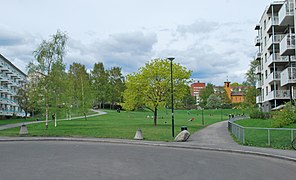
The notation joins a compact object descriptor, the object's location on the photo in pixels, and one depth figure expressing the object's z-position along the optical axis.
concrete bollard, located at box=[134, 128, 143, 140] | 21.37
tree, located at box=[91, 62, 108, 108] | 95.13
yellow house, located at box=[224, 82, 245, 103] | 147.62
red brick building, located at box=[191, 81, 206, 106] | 192.66
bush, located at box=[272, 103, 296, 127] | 22.64
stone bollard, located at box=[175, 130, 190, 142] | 20.27
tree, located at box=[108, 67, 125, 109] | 96.69
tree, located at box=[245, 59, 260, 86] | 81.94
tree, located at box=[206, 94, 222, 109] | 120.06
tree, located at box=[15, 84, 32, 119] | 67.06
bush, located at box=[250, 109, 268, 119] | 37.25
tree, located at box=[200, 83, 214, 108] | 129.62
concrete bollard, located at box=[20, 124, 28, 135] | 25.04
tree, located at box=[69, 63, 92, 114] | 43.64
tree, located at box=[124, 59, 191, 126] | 35.44
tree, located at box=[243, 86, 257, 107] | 76.91
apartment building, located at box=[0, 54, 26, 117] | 76.06
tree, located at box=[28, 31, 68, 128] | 31.17
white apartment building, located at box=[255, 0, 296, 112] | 34.62
